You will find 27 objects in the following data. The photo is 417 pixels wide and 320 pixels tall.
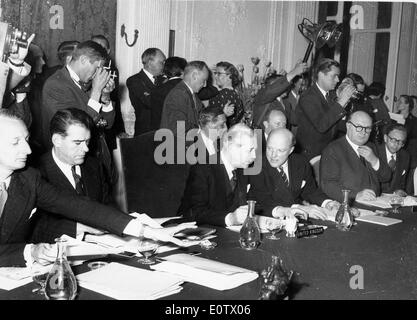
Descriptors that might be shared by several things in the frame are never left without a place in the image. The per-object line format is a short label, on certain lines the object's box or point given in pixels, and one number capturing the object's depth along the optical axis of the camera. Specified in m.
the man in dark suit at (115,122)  4.32
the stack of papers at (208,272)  1.80
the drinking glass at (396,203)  3.35
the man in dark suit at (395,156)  4.33
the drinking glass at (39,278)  1.67
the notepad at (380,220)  2.96
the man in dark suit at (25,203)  2.24
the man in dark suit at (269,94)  4.99
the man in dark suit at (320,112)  4.47
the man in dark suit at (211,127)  3.84
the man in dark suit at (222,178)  2.97
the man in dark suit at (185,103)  4.40
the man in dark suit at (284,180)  3.25
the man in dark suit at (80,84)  3.46
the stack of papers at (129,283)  1.66
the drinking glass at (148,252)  2.03
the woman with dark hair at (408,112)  6.52
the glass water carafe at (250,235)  2.28
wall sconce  5.51
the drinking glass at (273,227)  2.54
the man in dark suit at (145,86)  4.93
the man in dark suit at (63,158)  2.73
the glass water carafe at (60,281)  1.60
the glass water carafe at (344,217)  2.74
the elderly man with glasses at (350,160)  3.76
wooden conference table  1.74
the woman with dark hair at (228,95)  5.02
